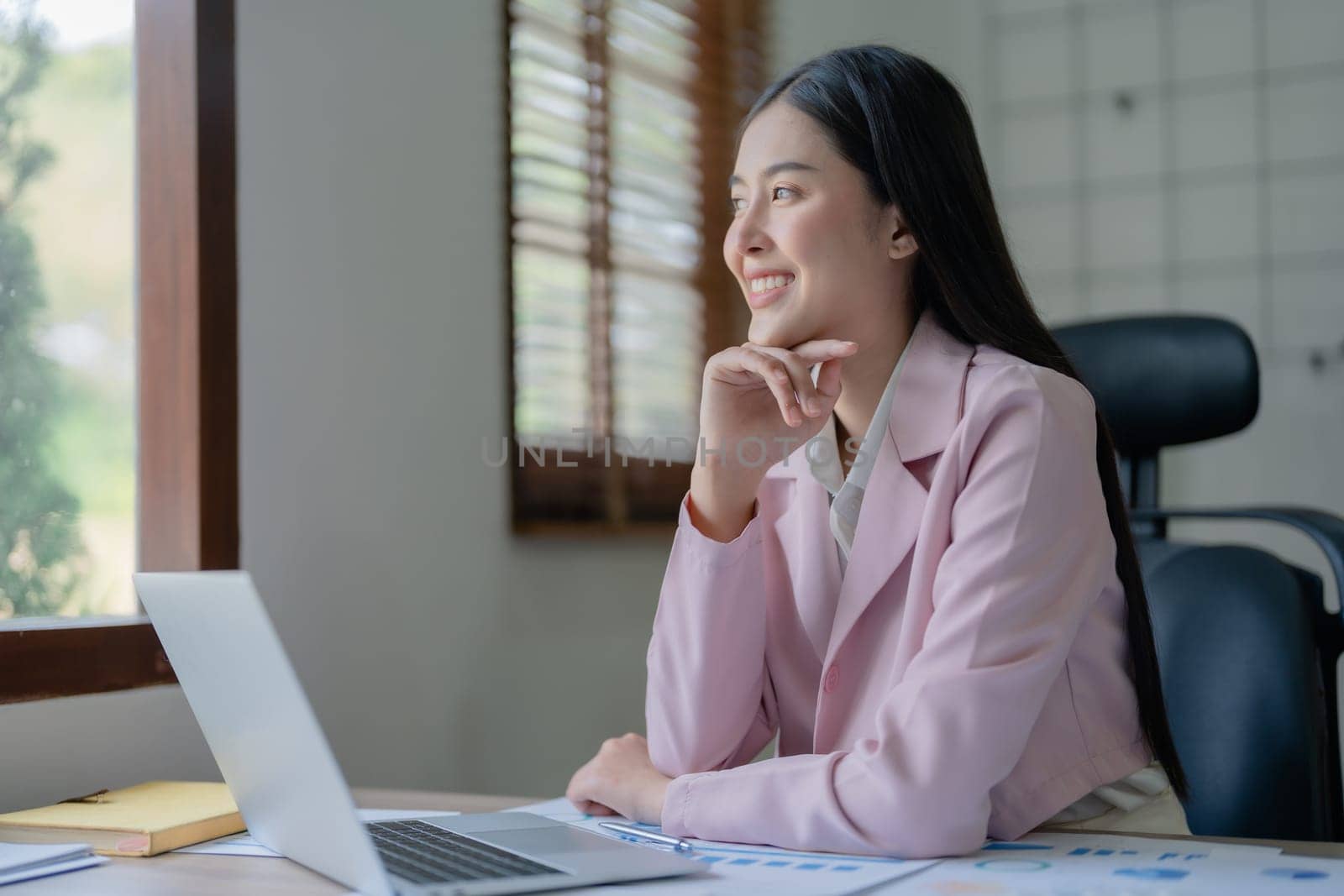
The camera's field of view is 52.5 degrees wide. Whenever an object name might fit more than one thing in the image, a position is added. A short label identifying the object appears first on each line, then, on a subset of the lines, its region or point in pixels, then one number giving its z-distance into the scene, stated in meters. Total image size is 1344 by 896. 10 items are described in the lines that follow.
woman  1.02
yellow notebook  1.04
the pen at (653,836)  1.01
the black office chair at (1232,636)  1.40
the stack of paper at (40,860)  0.94
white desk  0.91
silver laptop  0.82
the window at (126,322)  1.44
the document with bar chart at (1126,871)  0.85
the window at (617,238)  2.07
